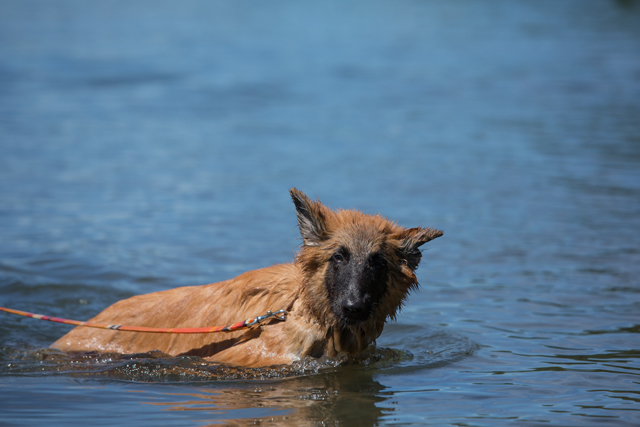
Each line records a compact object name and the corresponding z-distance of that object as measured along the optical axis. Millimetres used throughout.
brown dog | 12859
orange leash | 13562
